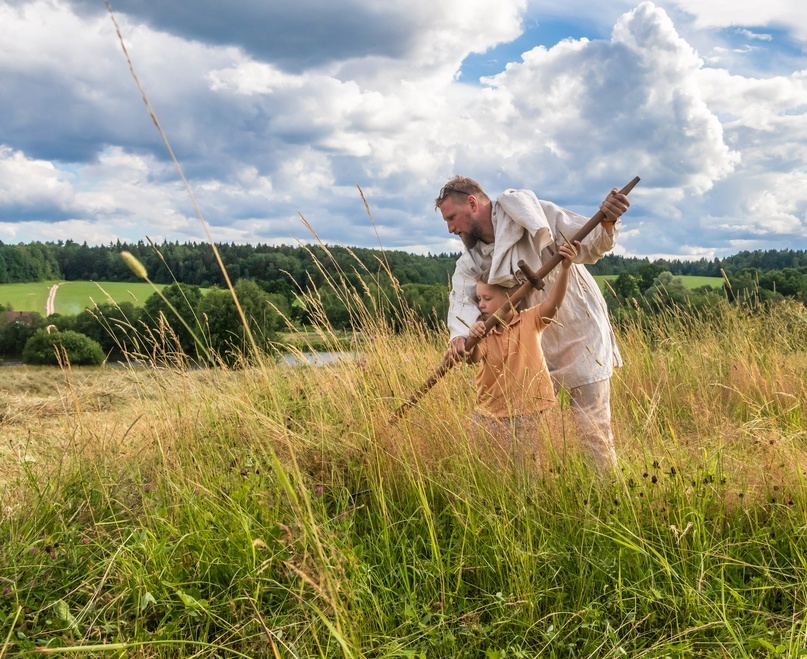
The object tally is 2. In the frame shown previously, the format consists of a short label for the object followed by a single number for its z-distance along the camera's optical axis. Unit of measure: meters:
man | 3.47
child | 2.89
